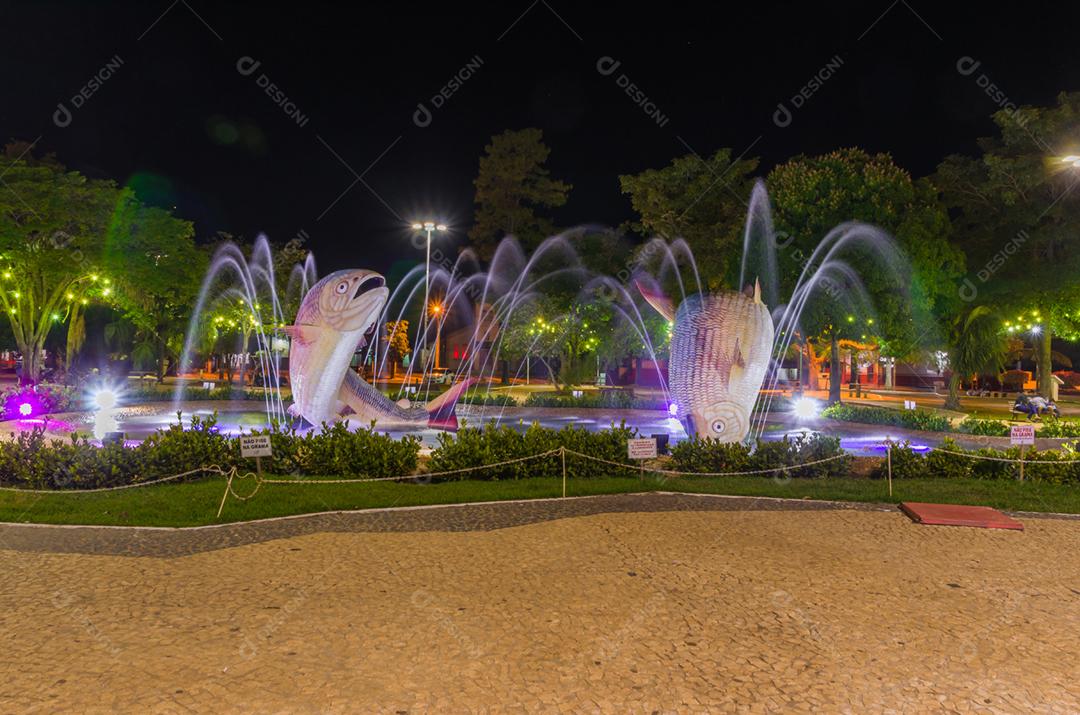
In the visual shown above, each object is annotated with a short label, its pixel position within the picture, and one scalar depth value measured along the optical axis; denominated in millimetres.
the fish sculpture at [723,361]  13938
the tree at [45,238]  26156
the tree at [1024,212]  26812
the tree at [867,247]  25516
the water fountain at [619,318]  14062
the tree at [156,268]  28969
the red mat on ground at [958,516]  9539
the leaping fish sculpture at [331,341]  15852
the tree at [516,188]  45125
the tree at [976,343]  30453
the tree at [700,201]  30688
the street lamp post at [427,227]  29455
